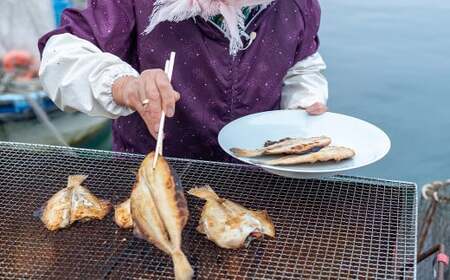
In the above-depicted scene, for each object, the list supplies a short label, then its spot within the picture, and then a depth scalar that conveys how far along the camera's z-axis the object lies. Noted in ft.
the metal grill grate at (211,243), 6.40
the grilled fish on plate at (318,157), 7.53
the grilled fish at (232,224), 6.77
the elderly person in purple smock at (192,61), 7.81
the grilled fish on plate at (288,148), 7.77
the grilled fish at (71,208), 7.11
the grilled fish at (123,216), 7.09
